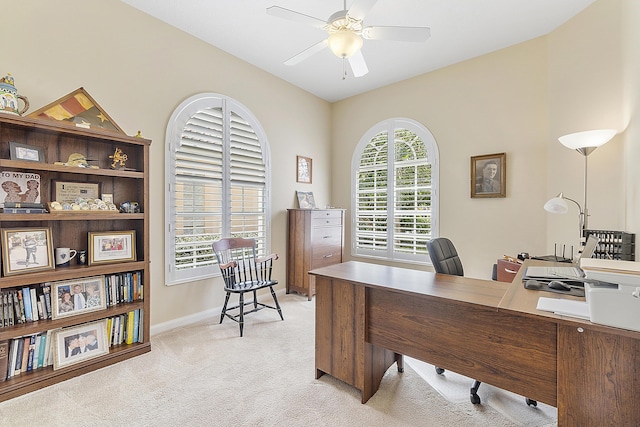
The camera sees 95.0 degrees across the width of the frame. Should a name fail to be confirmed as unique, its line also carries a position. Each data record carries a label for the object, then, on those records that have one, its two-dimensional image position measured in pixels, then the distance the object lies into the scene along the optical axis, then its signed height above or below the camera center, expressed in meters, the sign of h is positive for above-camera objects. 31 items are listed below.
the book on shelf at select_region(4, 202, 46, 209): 1.88 +0.04
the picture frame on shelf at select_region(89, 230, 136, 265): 2.29 -0.29
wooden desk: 1.12 -0.64
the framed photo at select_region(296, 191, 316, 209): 4.36 +0.16
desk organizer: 2.05 -0.25
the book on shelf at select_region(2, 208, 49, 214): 1.87 +0.01
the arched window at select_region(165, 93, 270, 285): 2.98 +0.34
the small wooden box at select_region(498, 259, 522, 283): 2.64 -0.54
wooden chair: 2.92 -0.63
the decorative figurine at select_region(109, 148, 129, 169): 2.44 +0.44
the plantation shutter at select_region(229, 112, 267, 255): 3.51 +0.33
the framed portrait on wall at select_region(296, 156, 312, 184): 4.36 +0.63
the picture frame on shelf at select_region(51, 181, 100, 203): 2.20 +0.16
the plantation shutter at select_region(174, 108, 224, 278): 3.02 +0.23
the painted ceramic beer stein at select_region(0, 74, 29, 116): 1.86 +0.75
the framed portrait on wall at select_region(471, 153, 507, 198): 3.36 +0.41
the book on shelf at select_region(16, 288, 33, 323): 1.98 -0.61
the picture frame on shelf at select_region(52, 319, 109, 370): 2.07 -0.97
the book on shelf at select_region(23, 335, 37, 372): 1.99 -0.97
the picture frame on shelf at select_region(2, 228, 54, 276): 1.89 -0.26
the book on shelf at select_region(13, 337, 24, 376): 1.94 -0.96
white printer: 1.04 -0.32
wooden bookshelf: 1.92 -0.08
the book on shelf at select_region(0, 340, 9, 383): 1.87 -0.95
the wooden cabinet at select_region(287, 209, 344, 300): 3.90 -0.46
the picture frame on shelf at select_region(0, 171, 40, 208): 1.98 +0.17
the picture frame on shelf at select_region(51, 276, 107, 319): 2.10 -0.64
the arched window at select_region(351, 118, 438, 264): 3.96 +0.28
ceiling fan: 1.94 +1.25
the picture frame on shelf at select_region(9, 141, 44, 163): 1.92 +0.40
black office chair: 2.21 -0.37
